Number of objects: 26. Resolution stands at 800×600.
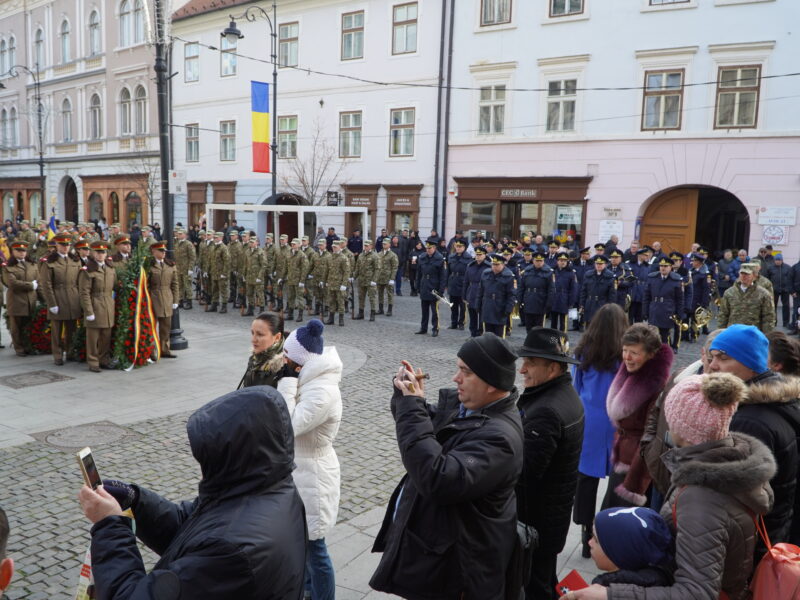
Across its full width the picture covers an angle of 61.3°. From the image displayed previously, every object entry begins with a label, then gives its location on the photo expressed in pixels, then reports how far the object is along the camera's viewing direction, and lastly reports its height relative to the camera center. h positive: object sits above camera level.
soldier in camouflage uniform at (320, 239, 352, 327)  15.98 -1.66
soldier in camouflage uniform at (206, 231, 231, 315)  17.44 -1.61
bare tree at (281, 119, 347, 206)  28.00 +1.77
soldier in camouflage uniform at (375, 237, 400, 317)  17.16 -1.46
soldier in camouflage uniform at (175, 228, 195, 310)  17.92 -1.57
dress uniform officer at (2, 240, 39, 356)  11.09 -1.42
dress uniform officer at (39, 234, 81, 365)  10.58 -1.32
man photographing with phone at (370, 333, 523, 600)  2.66 -1.06
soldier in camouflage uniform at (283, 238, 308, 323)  16.53 -1.61
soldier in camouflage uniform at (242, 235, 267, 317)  16.98 -1.65
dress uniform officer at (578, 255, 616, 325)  14.12 -1.41
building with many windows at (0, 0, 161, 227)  35.53 +5.35
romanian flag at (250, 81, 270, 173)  22.89 +2.82
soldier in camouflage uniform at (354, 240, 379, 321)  16.81 -1.55
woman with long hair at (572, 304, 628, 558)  4.74 -1.24
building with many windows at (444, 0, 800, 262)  19.28 +3.10
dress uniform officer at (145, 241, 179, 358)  11.27 -1.35
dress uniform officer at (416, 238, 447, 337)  14.78 -1.50
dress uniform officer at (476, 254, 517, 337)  13.12 -1.53
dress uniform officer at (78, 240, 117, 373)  10.35 -1.49
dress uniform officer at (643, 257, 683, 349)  13.04 -1.53
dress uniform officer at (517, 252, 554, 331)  14.23 -1.55
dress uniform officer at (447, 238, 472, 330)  15.61 -1.47
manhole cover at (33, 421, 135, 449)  7.17 -2.51
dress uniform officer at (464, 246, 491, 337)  14.11 -1.44
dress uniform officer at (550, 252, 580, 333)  15.03 -1.59
